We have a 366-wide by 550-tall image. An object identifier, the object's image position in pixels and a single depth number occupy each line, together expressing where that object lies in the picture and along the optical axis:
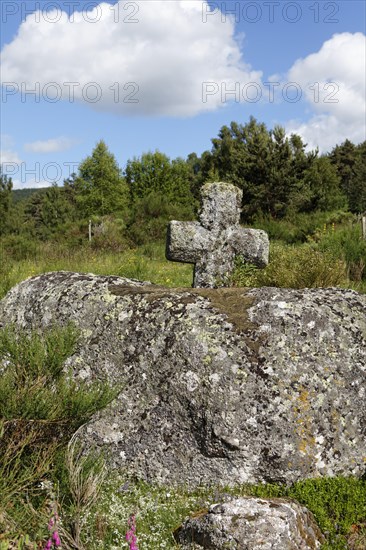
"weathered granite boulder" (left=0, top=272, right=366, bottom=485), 3.89
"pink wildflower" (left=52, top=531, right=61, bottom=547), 2.56
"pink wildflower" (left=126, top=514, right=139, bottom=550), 2.61
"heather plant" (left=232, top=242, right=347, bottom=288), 8.12
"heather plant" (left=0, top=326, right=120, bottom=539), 3.24
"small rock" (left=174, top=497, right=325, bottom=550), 3.06
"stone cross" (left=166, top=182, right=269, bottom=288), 5.96
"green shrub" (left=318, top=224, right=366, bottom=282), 12.02
